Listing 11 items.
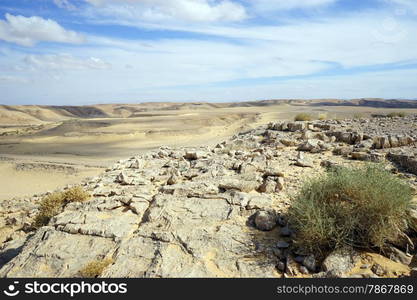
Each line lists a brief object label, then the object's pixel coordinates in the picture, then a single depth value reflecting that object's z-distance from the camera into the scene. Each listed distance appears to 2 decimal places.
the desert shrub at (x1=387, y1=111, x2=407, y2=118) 19.22
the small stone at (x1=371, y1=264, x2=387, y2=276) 3.67
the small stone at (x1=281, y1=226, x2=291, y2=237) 4.50
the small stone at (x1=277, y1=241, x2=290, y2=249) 4.26
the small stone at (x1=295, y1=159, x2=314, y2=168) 7.26
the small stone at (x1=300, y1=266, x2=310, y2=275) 3.84
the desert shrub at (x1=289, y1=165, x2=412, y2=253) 3.92
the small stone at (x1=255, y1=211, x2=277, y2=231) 4.72
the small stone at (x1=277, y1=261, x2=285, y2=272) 3.97
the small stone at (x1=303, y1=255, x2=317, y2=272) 3.86
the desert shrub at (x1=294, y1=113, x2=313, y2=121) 19.08
